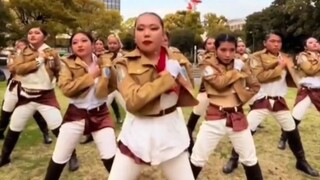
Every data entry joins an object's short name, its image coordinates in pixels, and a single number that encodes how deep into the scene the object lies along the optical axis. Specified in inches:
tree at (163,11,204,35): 1152.5
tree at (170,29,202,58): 1040.2
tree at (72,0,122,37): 796.7
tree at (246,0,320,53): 709.1
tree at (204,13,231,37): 1261.6
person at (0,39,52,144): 129.9
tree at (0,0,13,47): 700.7
